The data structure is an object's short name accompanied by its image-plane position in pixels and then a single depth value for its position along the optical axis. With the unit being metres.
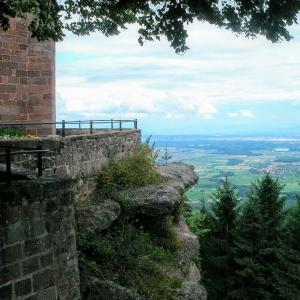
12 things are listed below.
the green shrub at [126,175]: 13.19
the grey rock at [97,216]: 10.96
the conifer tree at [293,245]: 22.29
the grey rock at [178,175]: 15.01
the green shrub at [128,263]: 10.33
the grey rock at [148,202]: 12.52
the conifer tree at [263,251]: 22.52
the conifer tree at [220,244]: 24.22
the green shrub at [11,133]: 12.69
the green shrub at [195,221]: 19.90
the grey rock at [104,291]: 9.41
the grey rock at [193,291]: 10.91
